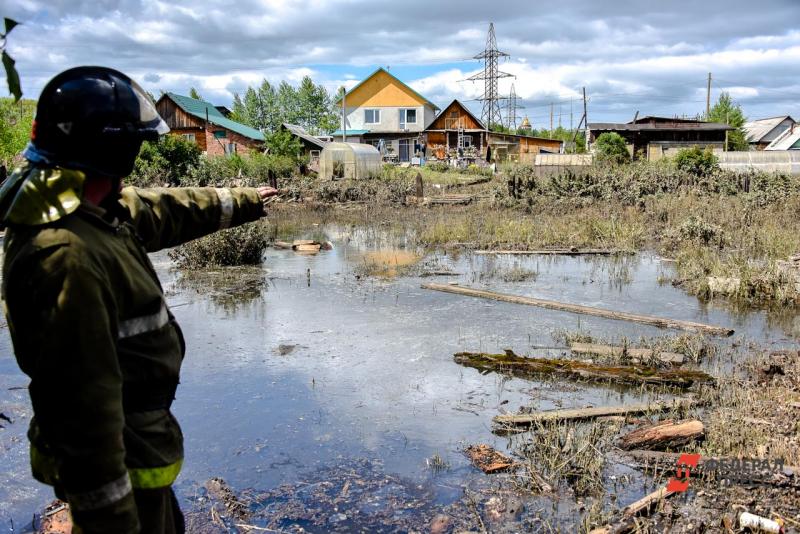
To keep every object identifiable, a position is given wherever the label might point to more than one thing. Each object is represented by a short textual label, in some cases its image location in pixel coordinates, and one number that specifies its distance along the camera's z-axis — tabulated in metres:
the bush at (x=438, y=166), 41.22
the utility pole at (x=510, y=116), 67.49
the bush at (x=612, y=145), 36.91
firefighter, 1.92
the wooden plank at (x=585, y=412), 6.06
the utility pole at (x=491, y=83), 60.06
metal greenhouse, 35.22
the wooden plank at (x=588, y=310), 9.09
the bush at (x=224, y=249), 14.00
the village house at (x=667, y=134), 44.03
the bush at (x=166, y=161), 27.27
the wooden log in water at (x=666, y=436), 5.43
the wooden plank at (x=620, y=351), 7.76
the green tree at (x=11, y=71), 2.06
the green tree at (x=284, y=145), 41.02
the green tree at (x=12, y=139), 33.88
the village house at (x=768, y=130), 64.55
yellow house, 55.56
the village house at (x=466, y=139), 51.47
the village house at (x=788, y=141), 48.45
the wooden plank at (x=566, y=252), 15.62
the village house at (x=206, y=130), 49.06
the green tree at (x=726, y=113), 63.44
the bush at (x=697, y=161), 25.77
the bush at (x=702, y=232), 15.78
